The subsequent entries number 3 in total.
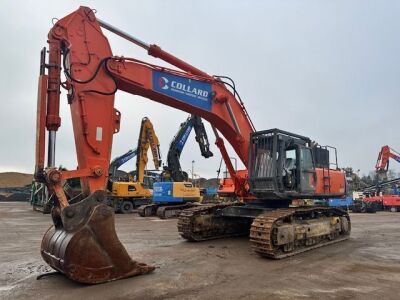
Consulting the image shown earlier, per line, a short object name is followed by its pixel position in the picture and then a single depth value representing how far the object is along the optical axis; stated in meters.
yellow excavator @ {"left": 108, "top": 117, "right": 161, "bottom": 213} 25.08
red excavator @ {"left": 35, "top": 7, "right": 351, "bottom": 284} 6.49
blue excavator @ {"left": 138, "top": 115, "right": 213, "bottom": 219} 20.67
